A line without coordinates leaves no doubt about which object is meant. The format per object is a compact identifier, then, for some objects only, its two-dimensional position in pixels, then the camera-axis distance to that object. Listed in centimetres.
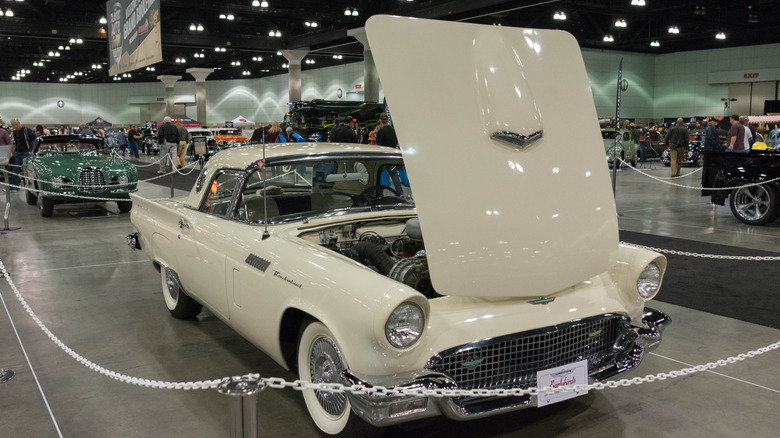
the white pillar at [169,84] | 4638
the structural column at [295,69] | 3259
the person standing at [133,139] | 3105
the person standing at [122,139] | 3291
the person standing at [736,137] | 1329
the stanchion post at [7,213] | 952
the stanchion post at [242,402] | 215
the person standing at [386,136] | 1158
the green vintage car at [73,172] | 1087
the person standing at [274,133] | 1617
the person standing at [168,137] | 1891
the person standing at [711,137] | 1530
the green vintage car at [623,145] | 2031
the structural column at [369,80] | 2820
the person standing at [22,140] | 1381
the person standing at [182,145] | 2069
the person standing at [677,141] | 1658
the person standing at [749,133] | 1344
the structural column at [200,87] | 4471
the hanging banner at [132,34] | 1236
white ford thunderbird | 276
